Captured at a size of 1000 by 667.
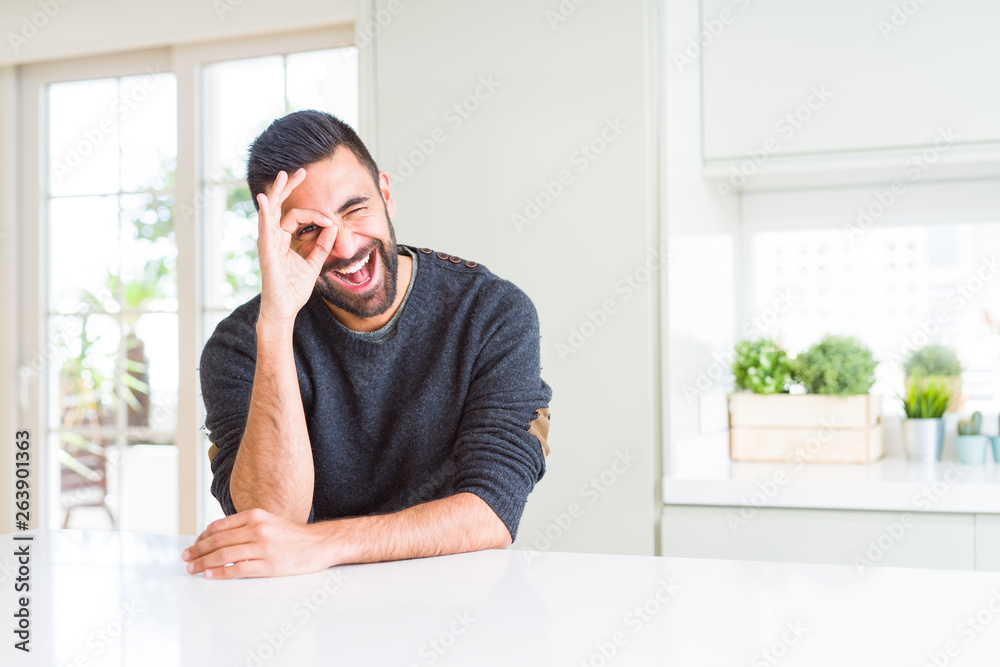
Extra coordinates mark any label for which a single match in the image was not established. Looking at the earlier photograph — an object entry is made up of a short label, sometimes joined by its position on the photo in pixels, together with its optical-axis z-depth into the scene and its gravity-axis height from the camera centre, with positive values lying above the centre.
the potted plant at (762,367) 2.24 -0.08
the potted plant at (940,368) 2.35 -0.08
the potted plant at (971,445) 2.17 -0.27
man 1.21 -0.04
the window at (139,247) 2.69 +0.30
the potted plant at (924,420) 2.23 -0.21
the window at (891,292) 2.36 +0.13
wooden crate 2.17 -0.23
